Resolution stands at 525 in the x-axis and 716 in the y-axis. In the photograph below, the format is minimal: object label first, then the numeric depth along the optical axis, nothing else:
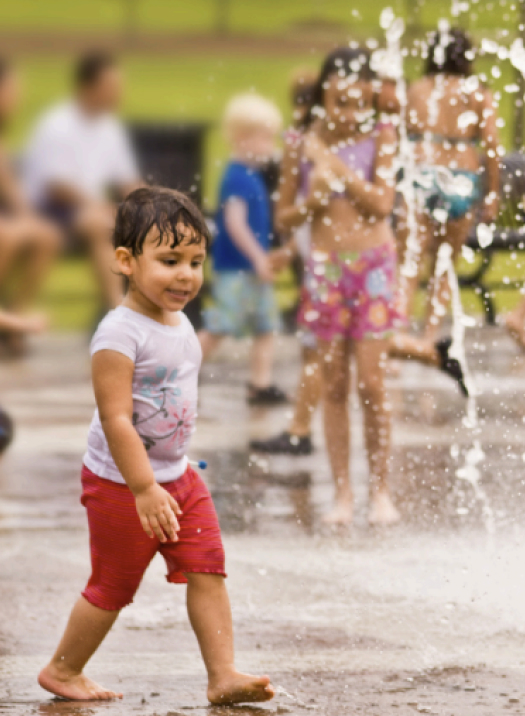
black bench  12.17
